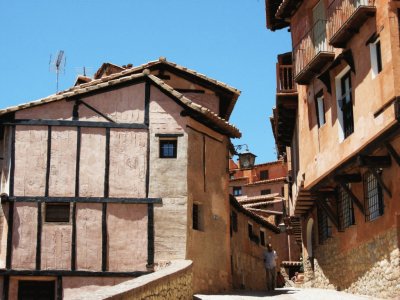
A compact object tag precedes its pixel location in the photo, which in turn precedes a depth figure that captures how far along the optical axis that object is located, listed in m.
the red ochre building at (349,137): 17.19
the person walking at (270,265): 26.05
